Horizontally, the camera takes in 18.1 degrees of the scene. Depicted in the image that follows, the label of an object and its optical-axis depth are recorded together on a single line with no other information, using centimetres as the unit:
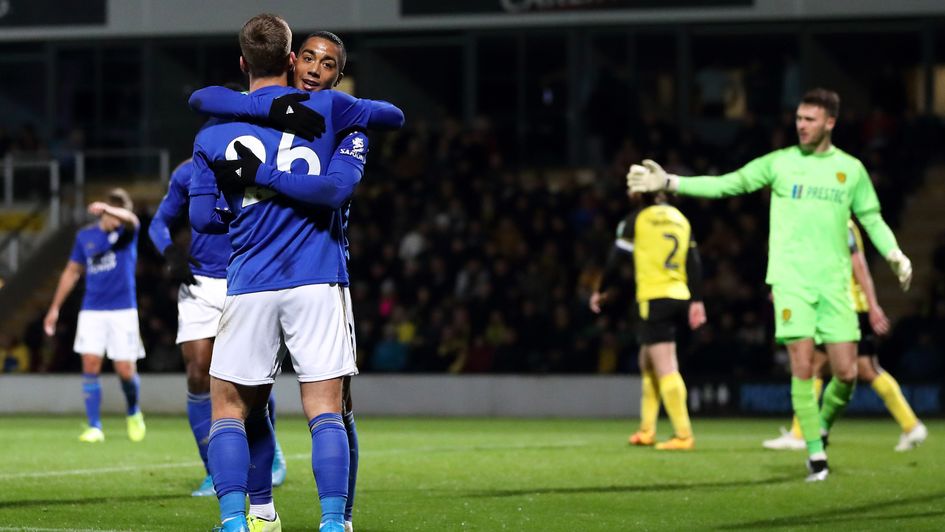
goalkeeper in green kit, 1825
